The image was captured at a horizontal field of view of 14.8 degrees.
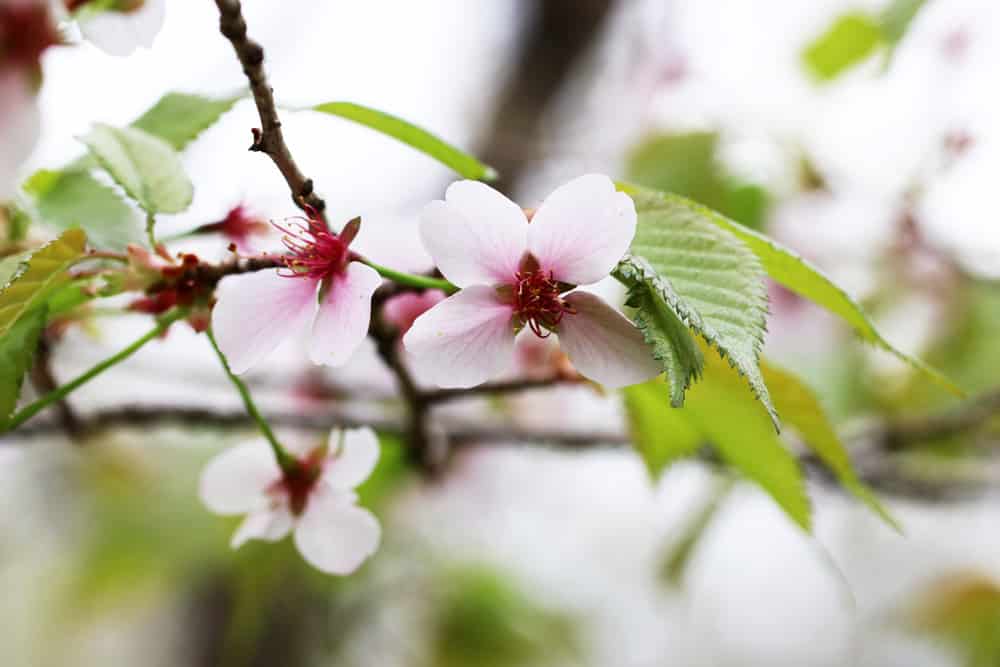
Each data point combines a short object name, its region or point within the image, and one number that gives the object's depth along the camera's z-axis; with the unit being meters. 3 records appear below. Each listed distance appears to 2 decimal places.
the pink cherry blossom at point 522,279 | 0.49
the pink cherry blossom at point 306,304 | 0.50
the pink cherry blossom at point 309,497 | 0.52
